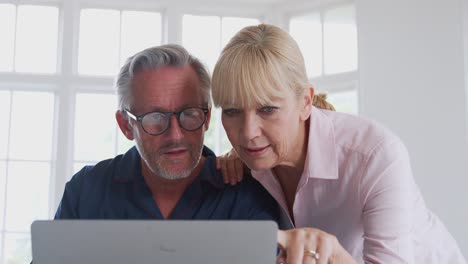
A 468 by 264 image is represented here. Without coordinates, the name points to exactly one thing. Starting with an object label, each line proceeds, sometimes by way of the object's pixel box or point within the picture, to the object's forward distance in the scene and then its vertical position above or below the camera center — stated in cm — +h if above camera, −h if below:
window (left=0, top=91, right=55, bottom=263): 484 -2
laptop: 99 -13
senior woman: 153 +2
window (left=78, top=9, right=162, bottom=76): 502 +99
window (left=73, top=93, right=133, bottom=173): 496 +22
